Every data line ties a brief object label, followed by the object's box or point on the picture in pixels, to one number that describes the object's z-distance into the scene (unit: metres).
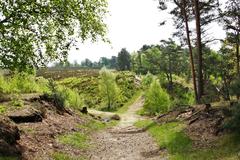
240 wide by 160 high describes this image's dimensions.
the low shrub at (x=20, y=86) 25.25
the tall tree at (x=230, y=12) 19.26
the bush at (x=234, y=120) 9.53
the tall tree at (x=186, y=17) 21.65
